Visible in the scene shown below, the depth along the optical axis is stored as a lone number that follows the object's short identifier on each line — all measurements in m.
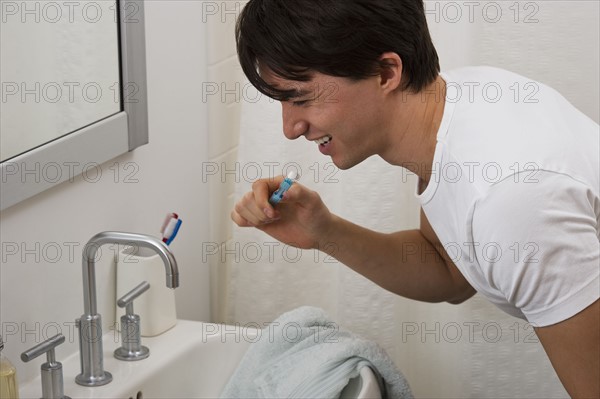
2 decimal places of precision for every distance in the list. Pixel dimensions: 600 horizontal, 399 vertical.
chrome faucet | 1.73
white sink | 1.75
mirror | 1.65
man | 1.53
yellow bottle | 1.61
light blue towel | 1.77
